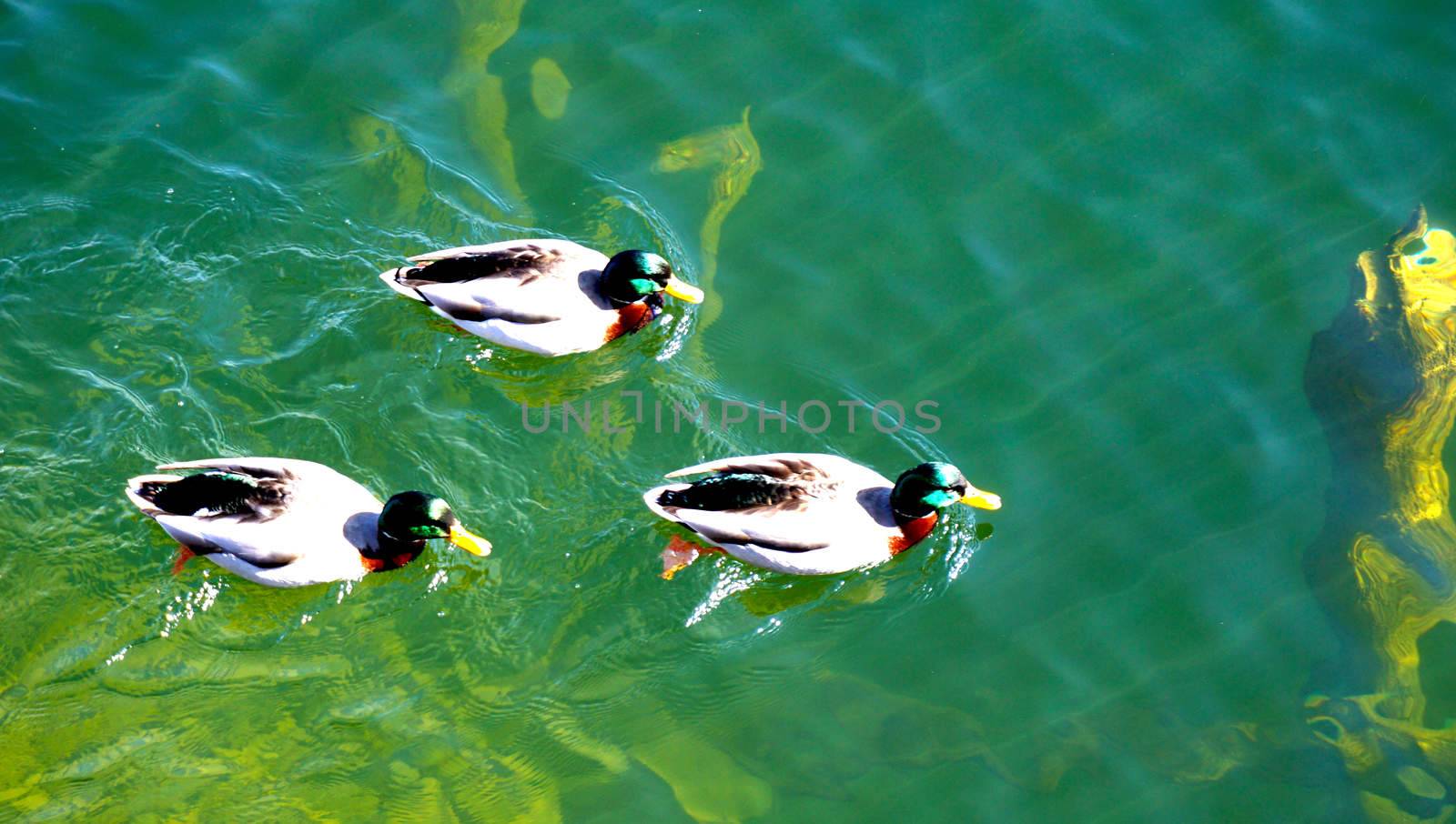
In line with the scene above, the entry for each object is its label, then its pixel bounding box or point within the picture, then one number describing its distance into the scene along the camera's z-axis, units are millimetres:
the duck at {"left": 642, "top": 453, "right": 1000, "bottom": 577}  13367
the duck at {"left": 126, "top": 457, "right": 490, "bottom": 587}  12914
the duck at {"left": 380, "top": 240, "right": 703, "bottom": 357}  14844
